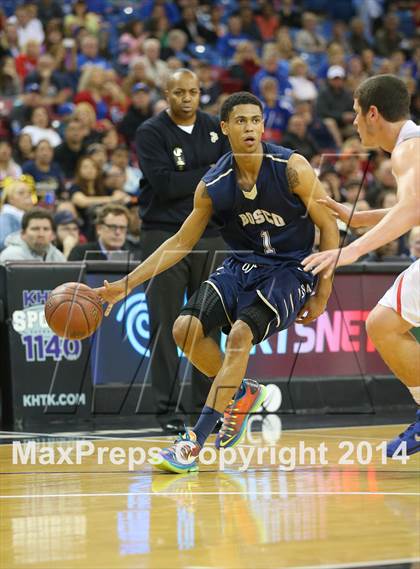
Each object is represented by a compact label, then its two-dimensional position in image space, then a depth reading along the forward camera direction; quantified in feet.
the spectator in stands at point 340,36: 67.51
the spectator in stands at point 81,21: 56.75
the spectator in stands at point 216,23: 63.41
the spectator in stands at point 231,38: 63.16
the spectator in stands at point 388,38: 68.85
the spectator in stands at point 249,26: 64.59
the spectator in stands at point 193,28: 61.57
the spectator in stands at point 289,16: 68.08
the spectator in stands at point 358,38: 67.46
